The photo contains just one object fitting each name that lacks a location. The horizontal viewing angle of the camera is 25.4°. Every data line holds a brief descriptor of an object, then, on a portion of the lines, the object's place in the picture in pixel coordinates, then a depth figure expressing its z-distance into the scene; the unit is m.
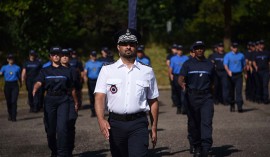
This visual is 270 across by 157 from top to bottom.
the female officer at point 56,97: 10.47
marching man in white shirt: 6.98
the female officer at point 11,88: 16.81
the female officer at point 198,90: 10.36
